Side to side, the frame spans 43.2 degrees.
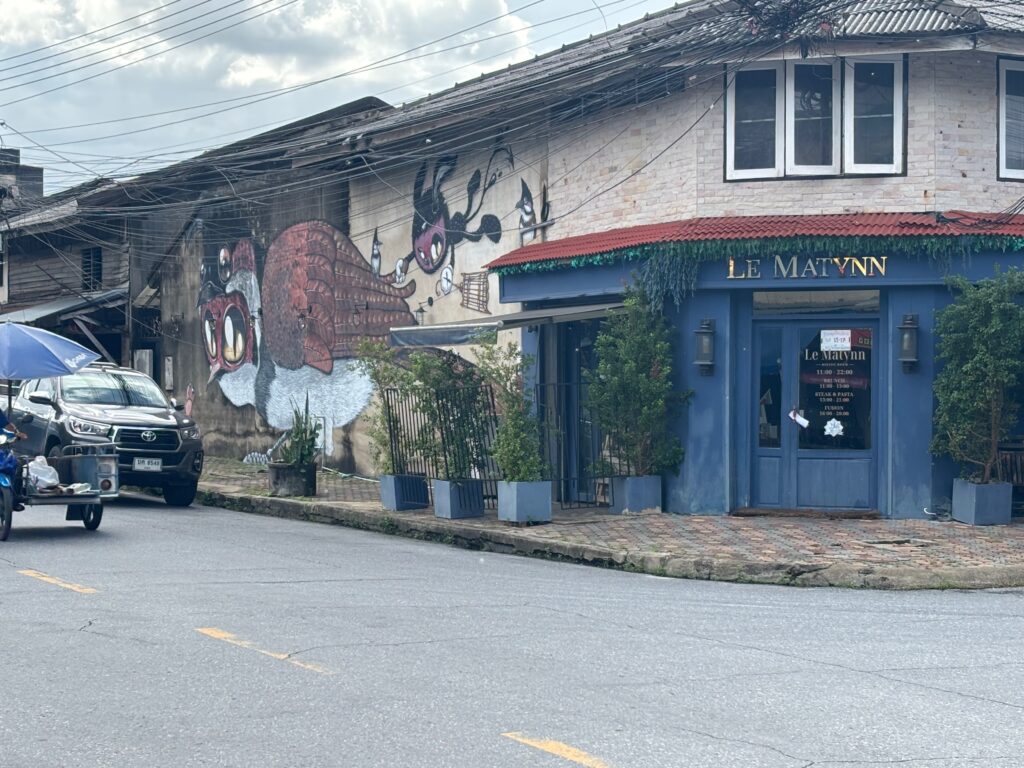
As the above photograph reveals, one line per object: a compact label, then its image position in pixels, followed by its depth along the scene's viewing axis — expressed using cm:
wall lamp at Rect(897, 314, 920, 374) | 1545
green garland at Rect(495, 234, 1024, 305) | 1528
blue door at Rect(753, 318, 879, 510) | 1612
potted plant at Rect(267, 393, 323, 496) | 1859
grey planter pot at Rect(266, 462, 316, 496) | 1858
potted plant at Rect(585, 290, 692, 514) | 1577
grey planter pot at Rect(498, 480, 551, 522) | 1498
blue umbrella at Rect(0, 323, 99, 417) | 1395
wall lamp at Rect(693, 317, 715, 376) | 1593
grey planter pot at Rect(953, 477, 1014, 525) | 1508
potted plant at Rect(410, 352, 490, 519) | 1583
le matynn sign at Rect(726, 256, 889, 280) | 1547
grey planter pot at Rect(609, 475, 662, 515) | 1611
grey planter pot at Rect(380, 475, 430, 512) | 1680
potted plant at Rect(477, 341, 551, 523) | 1500
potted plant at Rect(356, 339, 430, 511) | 1673
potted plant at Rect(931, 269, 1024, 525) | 1463
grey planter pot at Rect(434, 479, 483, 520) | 1568
